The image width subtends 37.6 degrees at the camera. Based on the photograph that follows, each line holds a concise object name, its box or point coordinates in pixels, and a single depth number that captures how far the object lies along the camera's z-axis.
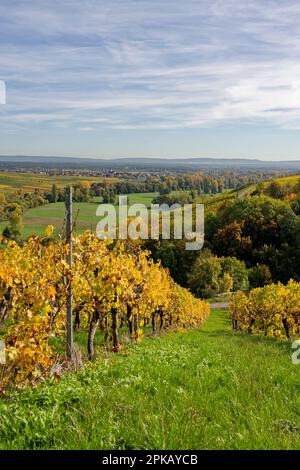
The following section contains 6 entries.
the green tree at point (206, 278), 70.38
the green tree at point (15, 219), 64.60
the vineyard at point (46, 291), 7.59
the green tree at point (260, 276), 77.78
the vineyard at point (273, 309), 26.73
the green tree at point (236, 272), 75.62
